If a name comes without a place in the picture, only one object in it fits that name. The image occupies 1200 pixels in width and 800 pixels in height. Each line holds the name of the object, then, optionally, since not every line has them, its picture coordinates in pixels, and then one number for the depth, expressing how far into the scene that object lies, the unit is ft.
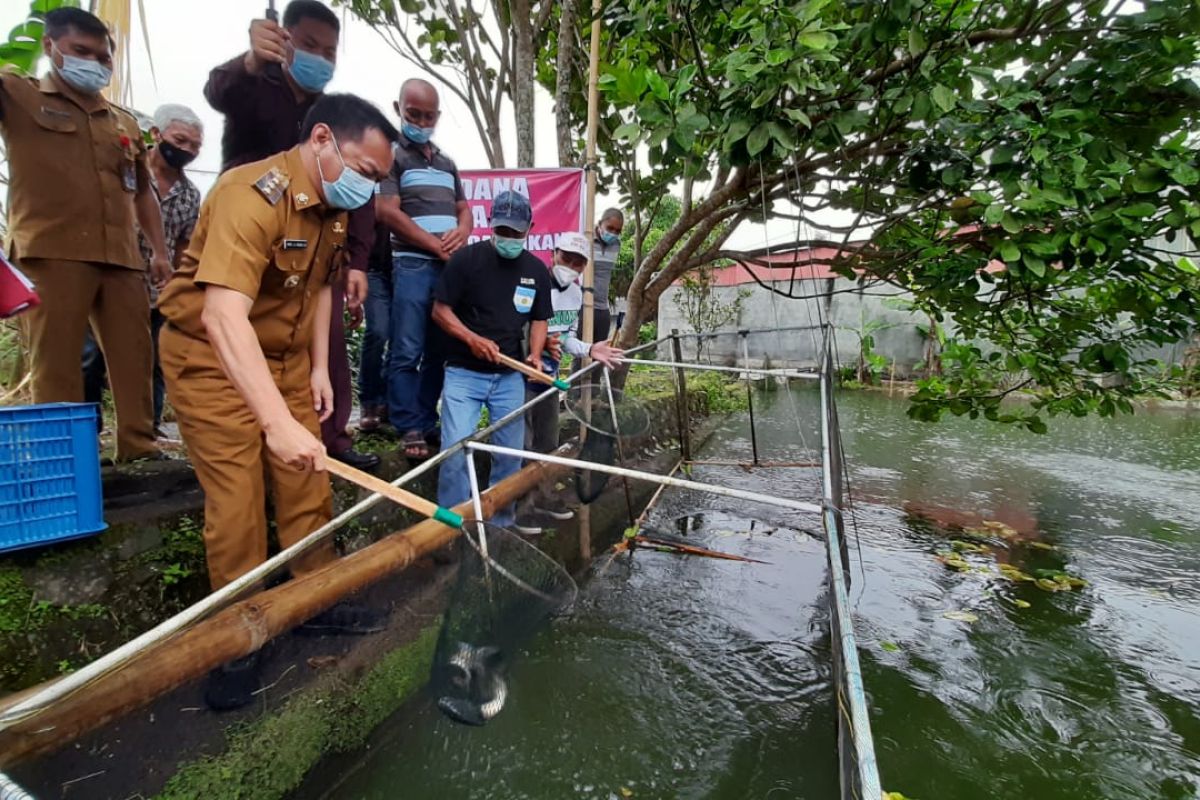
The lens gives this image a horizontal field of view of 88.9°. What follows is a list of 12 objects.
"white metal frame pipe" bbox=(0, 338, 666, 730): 3.65
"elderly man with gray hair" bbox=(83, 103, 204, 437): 11.32
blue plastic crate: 6.01
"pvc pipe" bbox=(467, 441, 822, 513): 6.78
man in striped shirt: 11.25
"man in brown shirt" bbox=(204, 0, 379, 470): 8.87
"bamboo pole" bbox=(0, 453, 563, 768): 4.79
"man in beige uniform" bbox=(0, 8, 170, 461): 7.88
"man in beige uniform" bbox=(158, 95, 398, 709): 5.45
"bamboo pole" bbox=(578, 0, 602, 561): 12.71
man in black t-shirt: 10.48
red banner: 14.15
